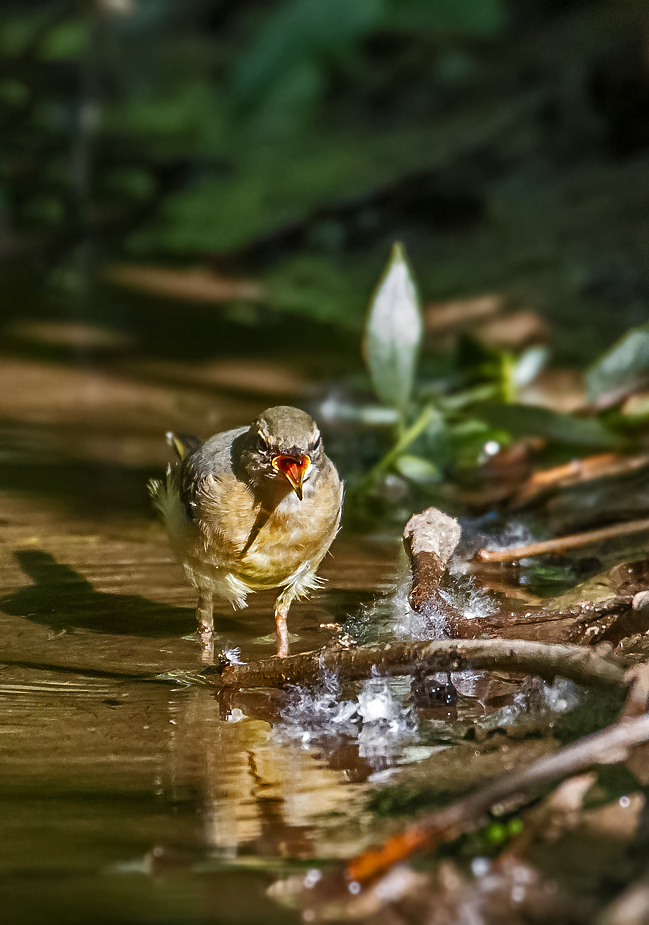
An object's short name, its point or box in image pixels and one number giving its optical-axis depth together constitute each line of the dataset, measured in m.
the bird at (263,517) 6.07
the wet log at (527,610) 5.38
